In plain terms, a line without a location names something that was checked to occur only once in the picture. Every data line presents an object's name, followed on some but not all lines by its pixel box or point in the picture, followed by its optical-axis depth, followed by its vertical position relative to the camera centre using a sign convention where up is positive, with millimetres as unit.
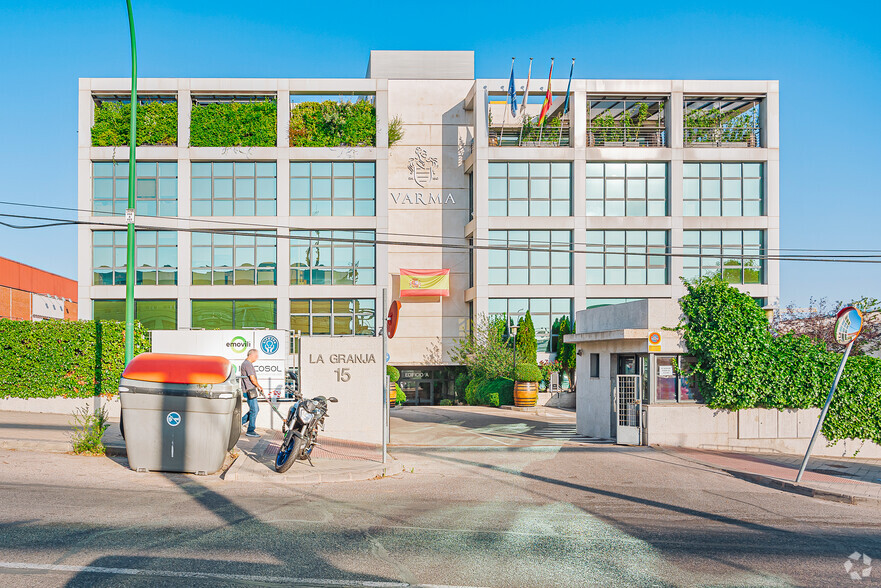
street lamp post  14930 +1249
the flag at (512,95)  39094 +10653
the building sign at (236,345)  19641 -1012
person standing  15398 -1610
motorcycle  11695 -1874
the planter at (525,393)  33750 -3695
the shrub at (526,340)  38781 -1599
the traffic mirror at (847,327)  12422 -259
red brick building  60375 +592
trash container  11609 -1629
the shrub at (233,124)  39500 +9147
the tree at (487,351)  36938 -2133
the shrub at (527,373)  34094 -2857
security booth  17547 -1356
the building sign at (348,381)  16312 -1570
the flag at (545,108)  38750 +10064
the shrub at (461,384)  41094 -4054
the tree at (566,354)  40000 -2335
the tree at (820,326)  28172 -616
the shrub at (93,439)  13227 -2295
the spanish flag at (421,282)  42781 +1373
